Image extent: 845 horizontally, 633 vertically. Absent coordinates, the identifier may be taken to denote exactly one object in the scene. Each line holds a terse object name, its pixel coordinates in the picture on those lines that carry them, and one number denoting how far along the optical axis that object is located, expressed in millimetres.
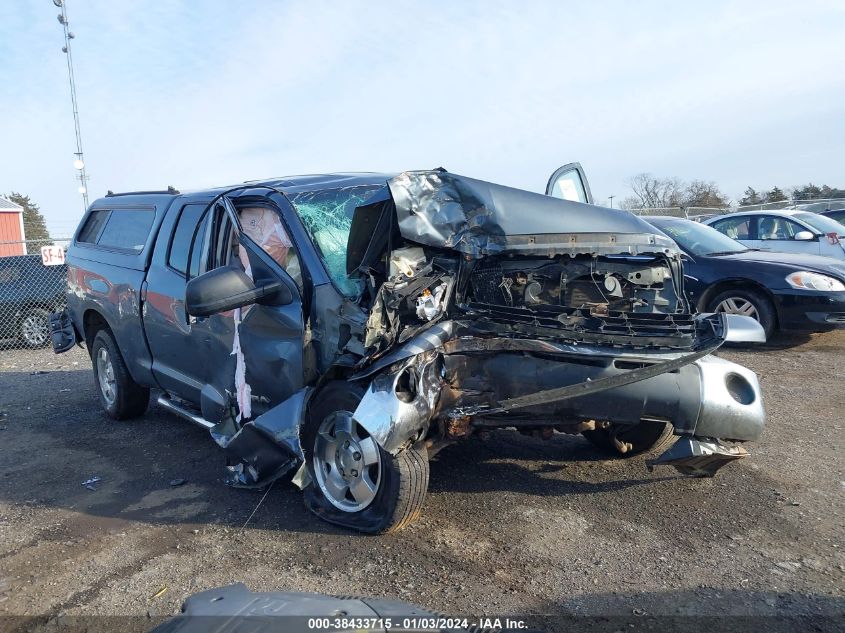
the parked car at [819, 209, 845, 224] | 14158
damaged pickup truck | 3553
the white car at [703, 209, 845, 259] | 10648
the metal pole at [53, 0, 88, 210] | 17984
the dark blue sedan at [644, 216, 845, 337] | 7926
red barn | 31597
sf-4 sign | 10969
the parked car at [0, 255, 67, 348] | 10922
